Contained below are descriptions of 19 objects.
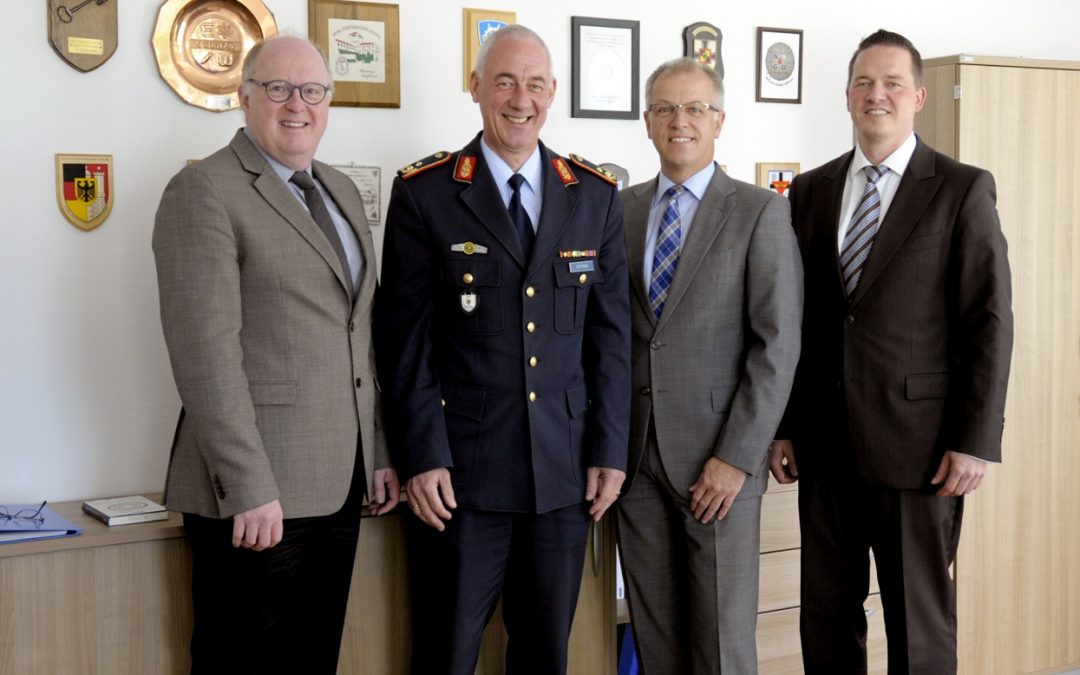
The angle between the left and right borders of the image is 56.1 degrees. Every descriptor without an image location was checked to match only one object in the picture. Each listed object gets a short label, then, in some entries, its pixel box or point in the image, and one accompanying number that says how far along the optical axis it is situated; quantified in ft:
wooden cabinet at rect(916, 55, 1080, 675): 9.95
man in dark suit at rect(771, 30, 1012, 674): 7.23
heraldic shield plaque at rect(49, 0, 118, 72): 7.73
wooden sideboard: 6.74
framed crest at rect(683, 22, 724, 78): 10.11
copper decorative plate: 8.14
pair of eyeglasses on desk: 7.18
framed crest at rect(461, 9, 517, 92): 9.18
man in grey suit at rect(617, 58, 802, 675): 7.09
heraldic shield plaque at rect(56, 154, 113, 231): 7.86
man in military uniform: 6.66
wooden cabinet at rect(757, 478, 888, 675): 9.23
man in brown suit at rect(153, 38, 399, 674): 5.97
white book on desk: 7.25
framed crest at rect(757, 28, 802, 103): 10.50
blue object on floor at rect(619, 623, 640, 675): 9.14
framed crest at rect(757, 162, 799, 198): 10.61
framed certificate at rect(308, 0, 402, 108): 8.66
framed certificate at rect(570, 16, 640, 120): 9.71
